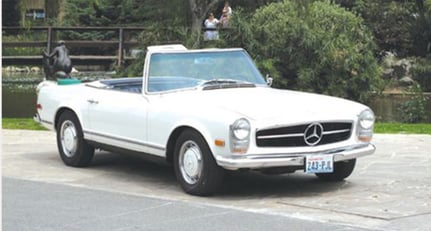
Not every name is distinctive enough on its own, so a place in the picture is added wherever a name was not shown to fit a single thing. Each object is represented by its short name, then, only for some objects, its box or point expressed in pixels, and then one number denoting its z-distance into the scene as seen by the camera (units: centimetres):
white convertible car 782
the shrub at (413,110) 1786
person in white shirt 2223
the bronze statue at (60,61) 2542
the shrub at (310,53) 2000
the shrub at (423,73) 2720
